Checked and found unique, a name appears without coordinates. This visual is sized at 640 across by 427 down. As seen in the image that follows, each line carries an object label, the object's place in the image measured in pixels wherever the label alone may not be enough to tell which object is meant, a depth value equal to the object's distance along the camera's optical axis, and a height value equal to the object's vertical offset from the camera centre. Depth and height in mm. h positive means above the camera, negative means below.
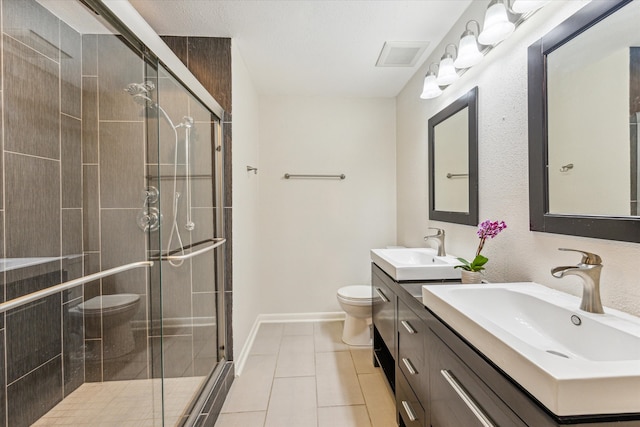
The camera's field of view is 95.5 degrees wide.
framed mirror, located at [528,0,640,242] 880 +306
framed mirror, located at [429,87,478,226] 1683 +338
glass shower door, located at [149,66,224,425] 1467 -195
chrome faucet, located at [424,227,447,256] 1984 -193
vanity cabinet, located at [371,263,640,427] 626 -518
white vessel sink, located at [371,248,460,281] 1591 -318
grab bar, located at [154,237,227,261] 1470 -216
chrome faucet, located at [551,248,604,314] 896 -204
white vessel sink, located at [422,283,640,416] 539 -334
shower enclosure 1376 -66
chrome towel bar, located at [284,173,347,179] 3021 +393
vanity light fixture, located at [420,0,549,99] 1204 +851
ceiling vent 2090 +1210
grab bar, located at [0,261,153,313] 905 -259
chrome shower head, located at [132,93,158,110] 1428 +565
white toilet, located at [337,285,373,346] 2408 -858
